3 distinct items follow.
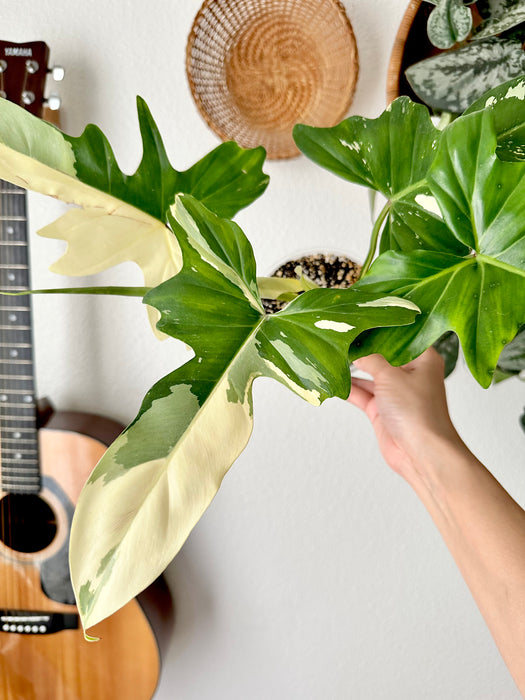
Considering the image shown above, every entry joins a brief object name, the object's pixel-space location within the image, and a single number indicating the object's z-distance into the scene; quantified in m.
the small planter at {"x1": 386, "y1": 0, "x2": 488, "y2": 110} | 0.73
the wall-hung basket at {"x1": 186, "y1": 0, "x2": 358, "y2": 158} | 0.89
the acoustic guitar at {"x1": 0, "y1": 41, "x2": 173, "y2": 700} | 0.90
